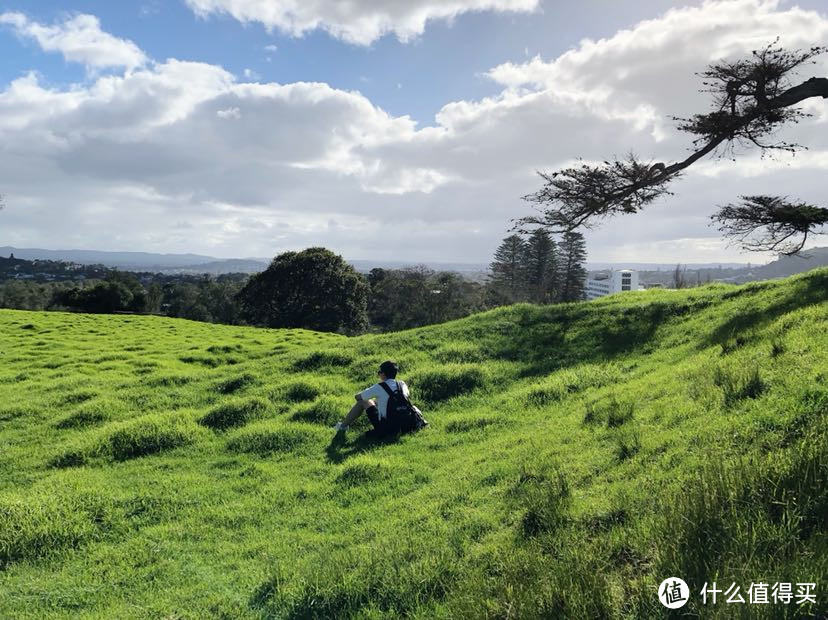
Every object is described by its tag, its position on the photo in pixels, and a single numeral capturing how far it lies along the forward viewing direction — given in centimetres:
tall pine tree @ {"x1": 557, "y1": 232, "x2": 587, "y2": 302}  6762
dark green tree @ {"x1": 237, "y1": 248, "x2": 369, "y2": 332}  4712
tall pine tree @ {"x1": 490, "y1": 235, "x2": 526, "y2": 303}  6731
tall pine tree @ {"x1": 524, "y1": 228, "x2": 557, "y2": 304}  6606
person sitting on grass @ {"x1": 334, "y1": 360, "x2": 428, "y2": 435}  889
